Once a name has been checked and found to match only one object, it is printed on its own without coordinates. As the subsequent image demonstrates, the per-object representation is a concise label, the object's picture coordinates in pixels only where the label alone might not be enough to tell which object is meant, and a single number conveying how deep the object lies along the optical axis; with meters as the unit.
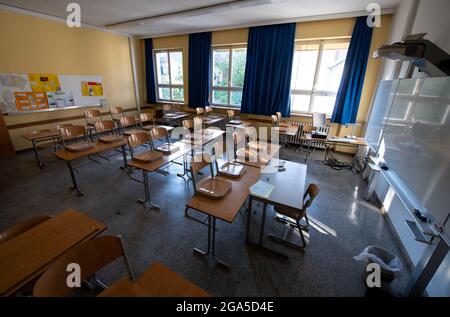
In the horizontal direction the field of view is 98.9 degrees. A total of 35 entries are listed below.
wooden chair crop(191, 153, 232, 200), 1.78
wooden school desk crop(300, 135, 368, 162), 3.76
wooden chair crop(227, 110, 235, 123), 5.60
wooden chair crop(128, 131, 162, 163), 2.58
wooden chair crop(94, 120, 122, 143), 3.33
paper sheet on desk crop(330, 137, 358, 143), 3.85
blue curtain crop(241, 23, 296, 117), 4.80
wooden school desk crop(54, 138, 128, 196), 2.72
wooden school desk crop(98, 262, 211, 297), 1.00
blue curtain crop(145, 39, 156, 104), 6.79
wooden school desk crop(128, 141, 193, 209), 2.44
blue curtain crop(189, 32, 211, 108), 5.79
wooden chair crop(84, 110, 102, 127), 5.01
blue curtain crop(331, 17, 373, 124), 4.11
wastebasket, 1.67
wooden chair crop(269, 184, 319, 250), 1.91
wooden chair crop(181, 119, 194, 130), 4.05
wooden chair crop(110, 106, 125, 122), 5.81
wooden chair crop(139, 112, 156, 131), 4.70
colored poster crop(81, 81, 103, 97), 5.43
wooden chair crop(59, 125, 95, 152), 2.89
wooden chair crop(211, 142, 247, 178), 2.15
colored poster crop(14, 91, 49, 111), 4.32
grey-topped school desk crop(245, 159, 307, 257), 1.77
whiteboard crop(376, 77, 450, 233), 1.43
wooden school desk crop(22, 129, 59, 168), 3.67
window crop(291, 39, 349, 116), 4.65
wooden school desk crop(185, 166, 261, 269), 1.57
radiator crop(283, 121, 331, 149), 4.85
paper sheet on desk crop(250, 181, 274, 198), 1.83
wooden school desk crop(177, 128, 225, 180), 3.30
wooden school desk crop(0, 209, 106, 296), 1.02
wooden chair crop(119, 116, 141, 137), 4.36
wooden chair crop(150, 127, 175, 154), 2.91
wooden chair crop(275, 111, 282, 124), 5.02
